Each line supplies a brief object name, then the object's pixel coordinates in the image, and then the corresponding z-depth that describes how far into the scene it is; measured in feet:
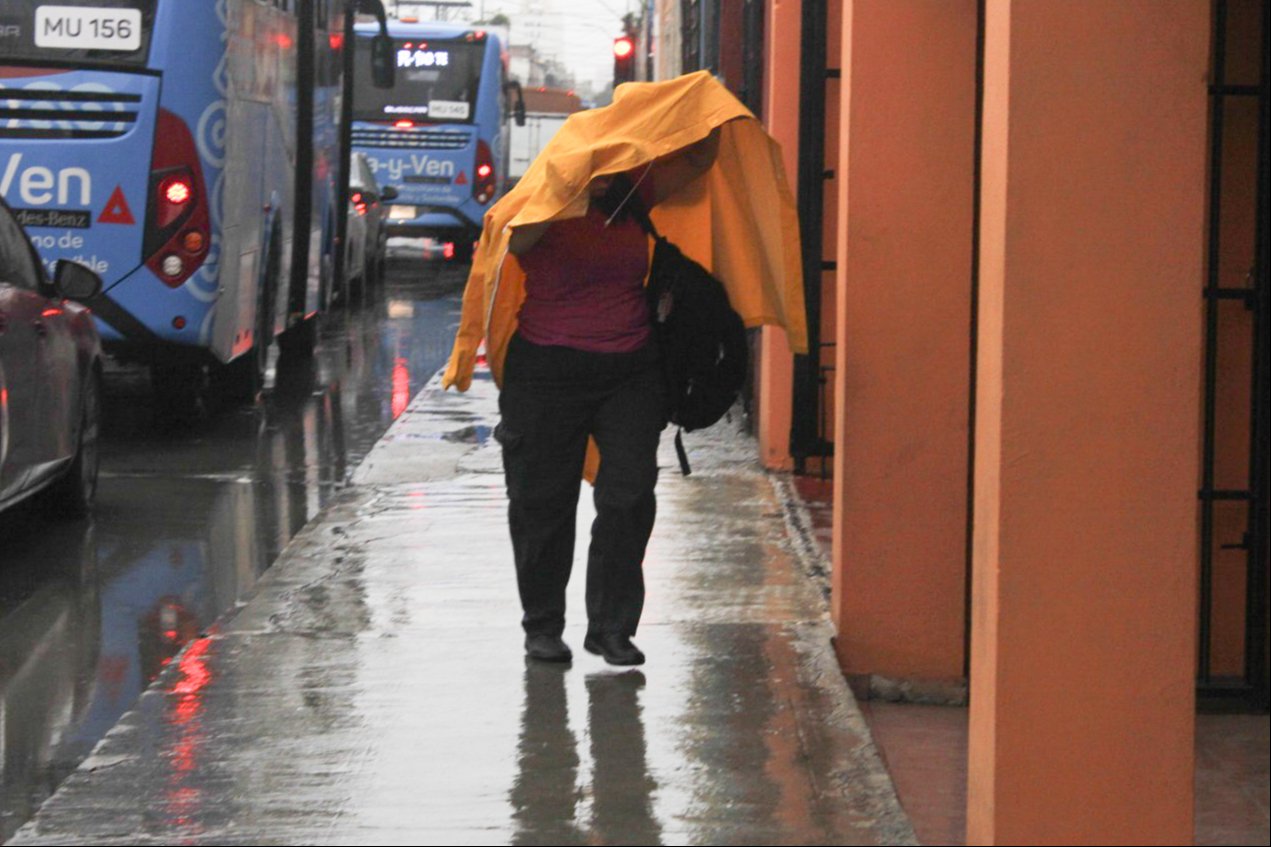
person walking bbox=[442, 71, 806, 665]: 41.73
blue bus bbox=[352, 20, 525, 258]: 194.49
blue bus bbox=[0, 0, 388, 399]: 78.89
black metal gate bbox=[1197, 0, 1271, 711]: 41.27
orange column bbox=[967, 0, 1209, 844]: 28.02
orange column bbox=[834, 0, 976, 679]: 42.63
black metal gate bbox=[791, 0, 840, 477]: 64.75
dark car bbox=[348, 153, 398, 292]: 153.99
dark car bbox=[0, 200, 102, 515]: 56.44
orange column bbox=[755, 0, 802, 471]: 70.38
